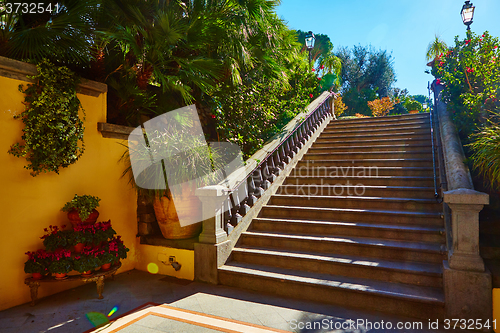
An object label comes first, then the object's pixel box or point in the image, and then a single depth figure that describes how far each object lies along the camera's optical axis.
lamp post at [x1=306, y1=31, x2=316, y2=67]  8.42
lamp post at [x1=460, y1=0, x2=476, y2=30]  6.85
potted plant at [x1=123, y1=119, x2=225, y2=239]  3.92
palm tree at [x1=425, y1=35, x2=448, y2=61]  7.89
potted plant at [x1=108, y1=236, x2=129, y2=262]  3.59
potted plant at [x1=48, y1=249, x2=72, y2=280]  3.12
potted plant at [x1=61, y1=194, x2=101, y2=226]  3.42
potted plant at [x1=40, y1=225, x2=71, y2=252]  3.20
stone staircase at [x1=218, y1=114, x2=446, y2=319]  3.01
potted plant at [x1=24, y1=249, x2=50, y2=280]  3.09
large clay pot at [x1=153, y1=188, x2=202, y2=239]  4.13
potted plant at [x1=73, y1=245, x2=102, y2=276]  3.21
